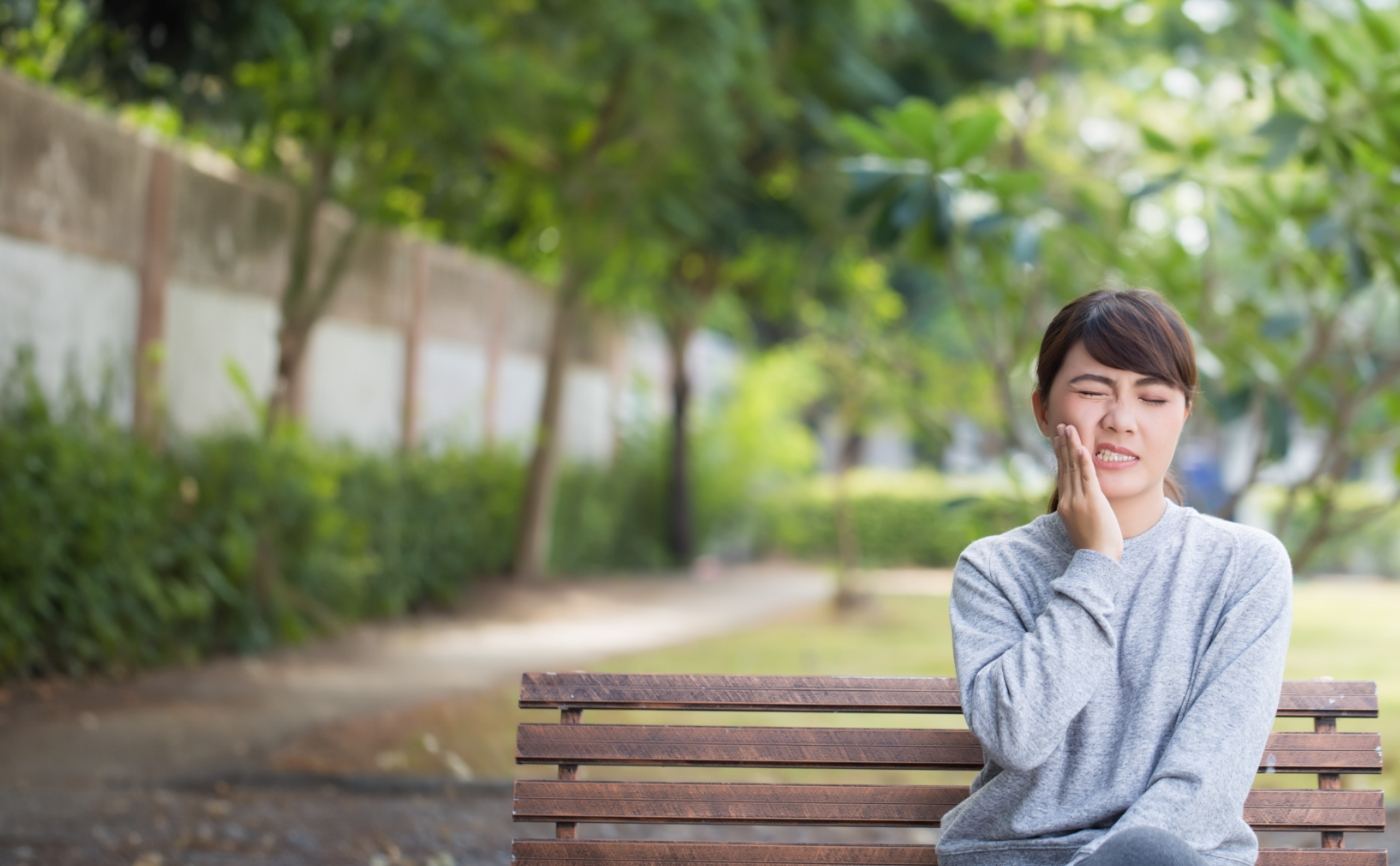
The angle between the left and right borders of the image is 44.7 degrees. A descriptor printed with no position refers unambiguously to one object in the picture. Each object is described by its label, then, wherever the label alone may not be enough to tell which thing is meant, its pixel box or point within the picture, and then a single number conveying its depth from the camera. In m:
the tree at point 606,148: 12.43
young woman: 2.63
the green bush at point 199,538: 8.75
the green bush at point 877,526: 26.45
